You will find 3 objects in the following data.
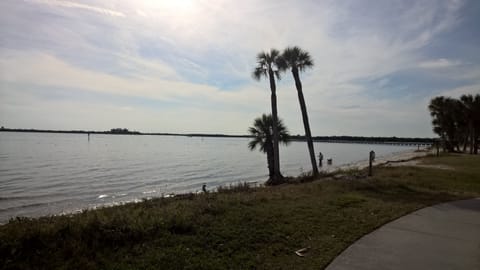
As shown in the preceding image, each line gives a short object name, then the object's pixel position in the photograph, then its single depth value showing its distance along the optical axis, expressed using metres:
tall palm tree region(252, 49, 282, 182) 19.94
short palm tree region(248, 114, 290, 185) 21.95
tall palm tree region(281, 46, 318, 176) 20.14
